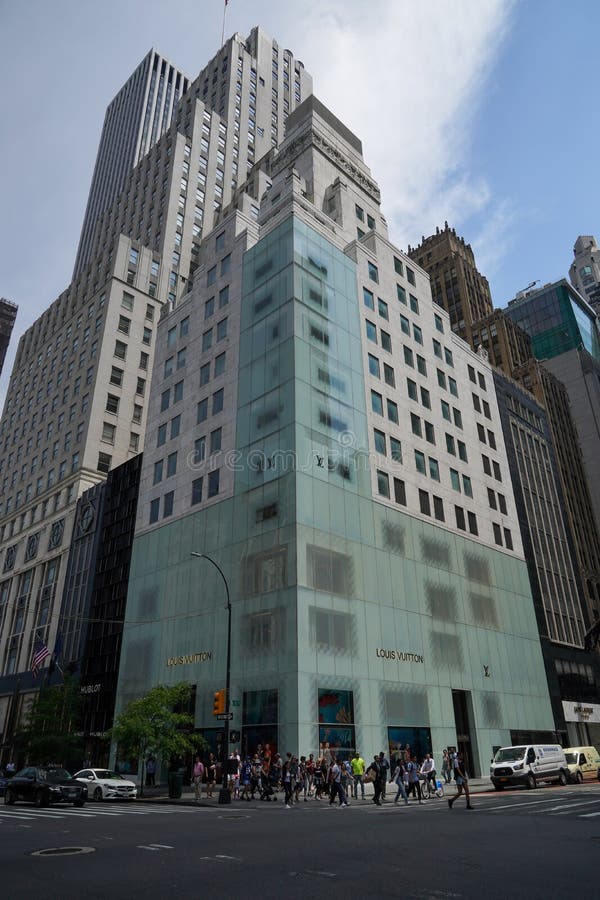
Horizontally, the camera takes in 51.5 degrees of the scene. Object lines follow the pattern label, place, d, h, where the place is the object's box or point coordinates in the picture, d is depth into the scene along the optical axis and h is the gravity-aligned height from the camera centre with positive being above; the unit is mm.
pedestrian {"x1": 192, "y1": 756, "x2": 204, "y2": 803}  28089 -863
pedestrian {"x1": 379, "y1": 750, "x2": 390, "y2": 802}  25542 -431
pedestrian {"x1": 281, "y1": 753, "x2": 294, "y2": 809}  23906 -1014
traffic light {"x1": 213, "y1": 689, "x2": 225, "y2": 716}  27828 +2194
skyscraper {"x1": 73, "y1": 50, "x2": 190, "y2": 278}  129000 +128623
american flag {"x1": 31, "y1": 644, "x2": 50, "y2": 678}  44594 +6744
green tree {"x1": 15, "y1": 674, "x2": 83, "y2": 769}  43875 +1998
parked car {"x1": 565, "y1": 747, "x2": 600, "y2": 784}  32719 -483
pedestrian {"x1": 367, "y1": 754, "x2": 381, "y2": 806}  24484 -861
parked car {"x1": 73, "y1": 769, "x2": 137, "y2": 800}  29266 -1189
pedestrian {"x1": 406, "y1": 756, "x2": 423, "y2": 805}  25125 -816
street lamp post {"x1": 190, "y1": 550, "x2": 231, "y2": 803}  25531 -776
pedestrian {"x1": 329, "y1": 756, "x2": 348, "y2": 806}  23484 -1015
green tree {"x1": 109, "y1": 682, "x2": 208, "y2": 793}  32031 +1417
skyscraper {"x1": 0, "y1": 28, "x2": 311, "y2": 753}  68438 +53230
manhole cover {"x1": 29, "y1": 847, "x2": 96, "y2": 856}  11411 -1534
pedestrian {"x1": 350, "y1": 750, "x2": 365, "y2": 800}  27456 -529
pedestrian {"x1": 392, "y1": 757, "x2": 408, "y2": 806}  24625 -823
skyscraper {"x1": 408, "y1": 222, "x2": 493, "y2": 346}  105438 +75703
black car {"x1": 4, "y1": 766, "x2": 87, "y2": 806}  24125 -982
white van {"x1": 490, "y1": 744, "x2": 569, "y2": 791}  28906 -536
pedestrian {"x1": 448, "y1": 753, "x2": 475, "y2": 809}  20678 -765
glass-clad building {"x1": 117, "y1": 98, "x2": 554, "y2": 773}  35062 +15311
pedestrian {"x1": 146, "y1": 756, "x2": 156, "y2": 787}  35512 -703
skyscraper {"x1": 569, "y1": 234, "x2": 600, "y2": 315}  191738 +128721
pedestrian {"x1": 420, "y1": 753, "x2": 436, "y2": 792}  27350 -564
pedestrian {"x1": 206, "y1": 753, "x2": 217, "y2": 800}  31242 -715
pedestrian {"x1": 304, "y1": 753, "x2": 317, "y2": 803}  28219 -729
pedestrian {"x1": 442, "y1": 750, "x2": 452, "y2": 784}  33162 -724
